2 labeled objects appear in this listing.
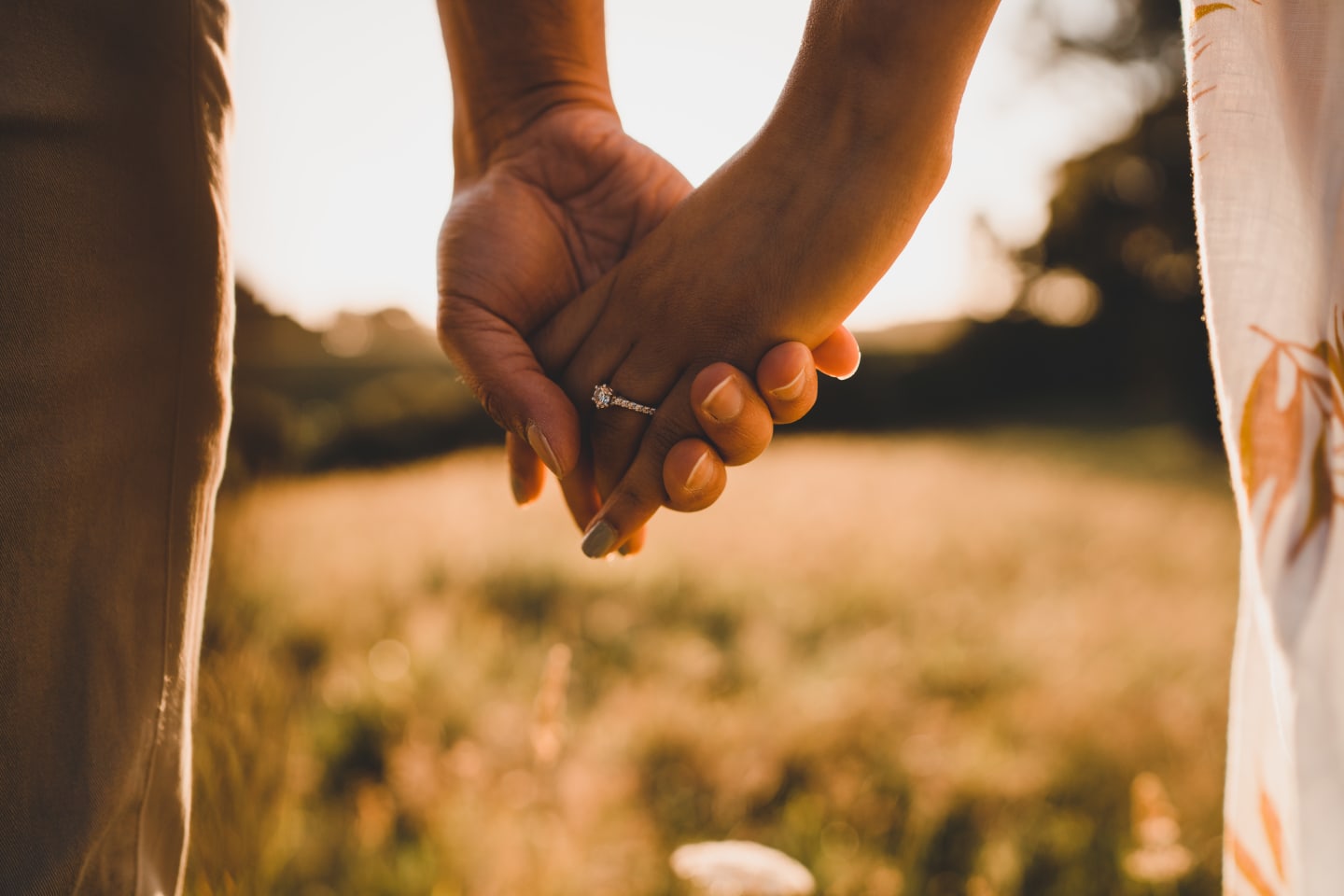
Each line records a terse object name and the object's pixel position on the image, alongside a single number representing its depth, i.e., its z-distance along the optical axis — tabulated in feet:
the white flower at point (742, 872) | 1.29
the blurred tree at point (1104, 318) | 32.16
